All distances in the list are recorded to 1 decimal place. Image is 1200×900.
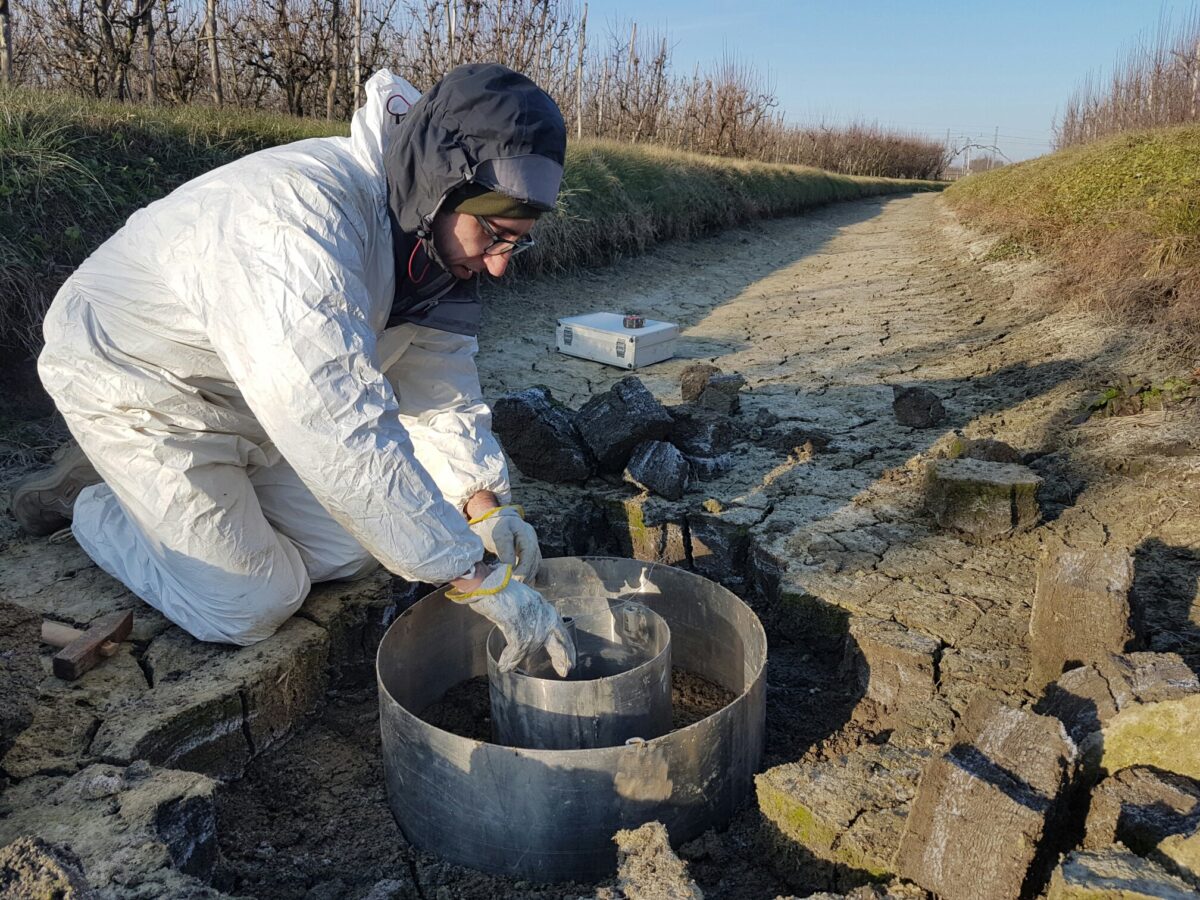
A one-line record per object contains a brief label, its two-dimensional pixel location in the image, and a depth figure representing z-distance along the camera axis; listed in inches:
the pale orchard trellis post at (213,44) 308.0
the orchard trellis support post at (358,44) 359.6
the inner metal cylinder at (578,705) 81.7
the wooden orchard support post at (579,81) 521.5
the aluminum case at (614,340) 218.8
